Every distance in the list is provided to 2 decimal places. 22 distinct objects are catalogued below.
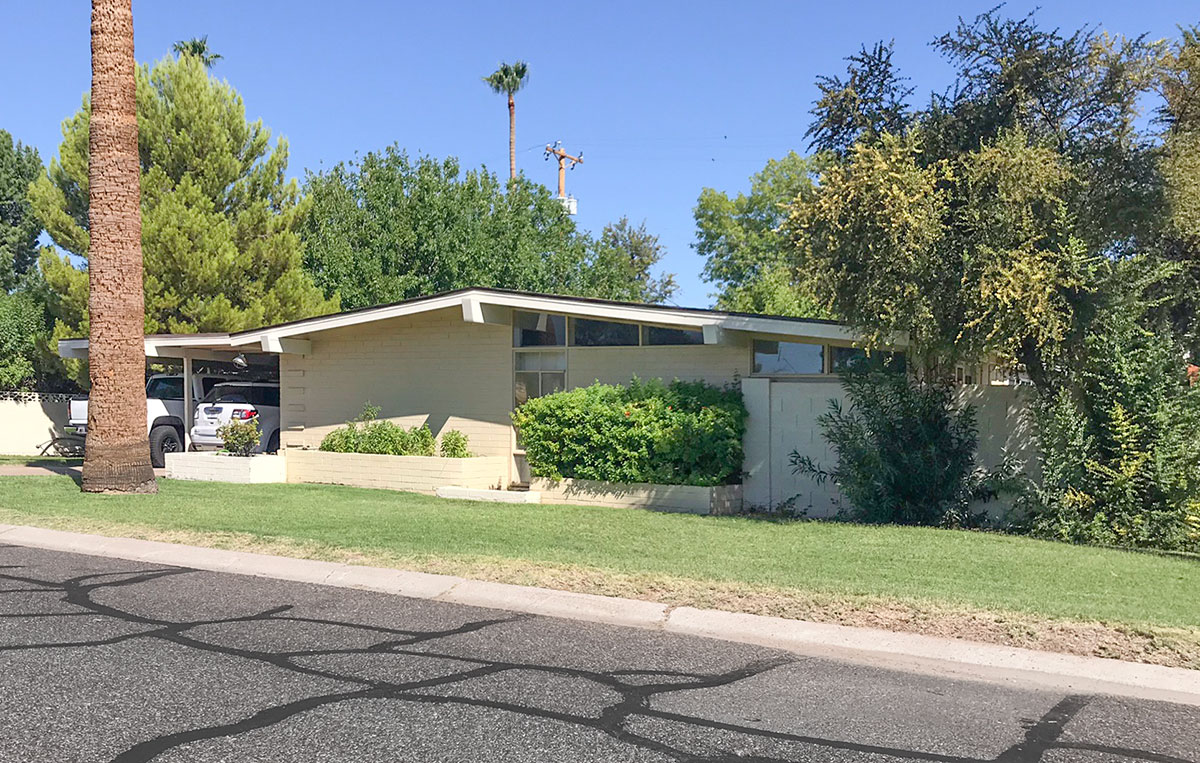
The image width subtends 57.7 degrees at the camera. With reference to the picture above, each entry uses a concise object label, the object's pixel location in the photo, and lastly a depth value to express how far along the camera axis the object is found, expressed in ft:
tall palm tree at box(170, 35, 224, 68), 138.41
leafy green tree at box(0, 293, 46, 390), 94.89
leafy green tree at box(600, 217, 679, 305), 204.23
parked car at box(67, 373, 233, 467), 77.15
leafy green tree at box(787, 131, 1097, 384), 38.45
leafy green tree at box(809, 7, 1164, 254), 41.98
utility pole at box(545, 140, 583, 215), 174.29
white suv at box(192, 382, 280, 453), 71.67
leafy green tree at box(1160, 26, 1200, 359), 41.63
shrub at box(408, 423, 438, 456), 60.39
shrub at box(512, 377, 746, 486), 50.47
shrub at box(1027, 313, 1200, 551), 39.04
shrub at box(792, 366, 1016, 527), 44.62
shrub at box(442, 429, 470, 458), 59.93
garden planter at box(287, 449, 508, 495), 57.98
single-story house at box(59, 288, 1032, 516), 50.60
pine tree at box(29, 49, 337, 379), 85.76
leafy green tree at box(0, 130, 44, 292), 149.18
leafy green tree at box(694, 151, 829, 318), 165.07
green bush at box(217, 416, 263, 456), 63.52
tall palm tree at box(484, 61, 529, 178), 162.30
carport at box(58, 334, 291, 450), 65.77
